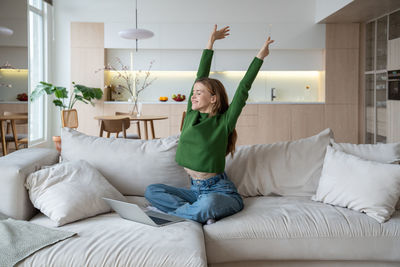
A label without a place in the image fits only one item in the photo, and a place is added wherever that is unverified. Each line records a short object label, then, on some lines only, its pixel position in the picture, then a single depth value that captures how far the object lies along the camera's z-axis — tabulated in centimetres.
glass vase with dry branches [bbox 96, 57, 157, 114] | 860
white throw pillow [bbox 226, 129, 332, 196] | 306
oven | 685
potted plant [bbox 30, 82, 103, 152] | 736
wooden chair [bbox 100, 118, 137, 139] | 605
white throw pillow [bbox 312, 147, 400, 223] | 261
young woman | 276
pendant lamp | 668
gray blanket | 203
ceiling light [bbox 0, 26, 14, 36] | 485
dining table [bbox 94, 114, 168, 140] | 631
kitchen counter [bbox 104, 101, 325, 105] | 823
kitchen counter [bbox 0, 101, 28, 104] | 498
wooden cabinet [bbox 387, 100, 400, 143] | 684
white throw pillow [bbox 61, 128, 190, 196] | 298
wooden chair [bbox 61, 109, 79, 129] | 640
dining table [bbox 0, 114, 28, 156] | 493
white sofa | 210
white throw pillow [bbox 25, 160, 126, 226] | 245
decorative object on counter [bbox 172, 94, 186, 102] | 830
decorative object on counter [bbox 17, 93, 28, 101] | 538
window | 762
